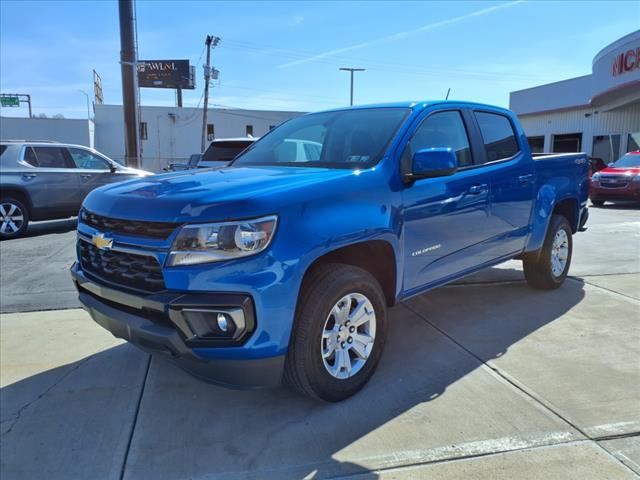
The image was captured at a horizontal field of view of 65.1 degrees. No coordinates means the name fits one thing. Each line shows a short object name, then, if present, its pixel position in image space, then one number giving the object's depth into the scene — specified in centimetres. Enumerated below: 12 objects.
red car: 1409
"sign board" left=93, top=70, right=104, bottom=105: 4722
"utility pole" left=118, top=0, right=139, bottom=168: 1509
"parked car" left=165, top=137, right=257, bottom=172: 1067
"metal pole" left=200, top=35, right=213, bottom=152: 3731
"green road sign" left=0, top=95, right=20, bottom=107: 5412
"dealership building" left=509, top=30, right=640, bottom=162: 2039
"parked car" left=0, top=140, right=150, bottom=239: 925
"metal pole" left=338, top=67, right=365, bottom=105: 4892
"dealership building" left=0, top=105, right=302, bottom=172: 3706
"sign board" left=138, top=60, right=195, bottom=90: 5609
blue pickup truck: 256
